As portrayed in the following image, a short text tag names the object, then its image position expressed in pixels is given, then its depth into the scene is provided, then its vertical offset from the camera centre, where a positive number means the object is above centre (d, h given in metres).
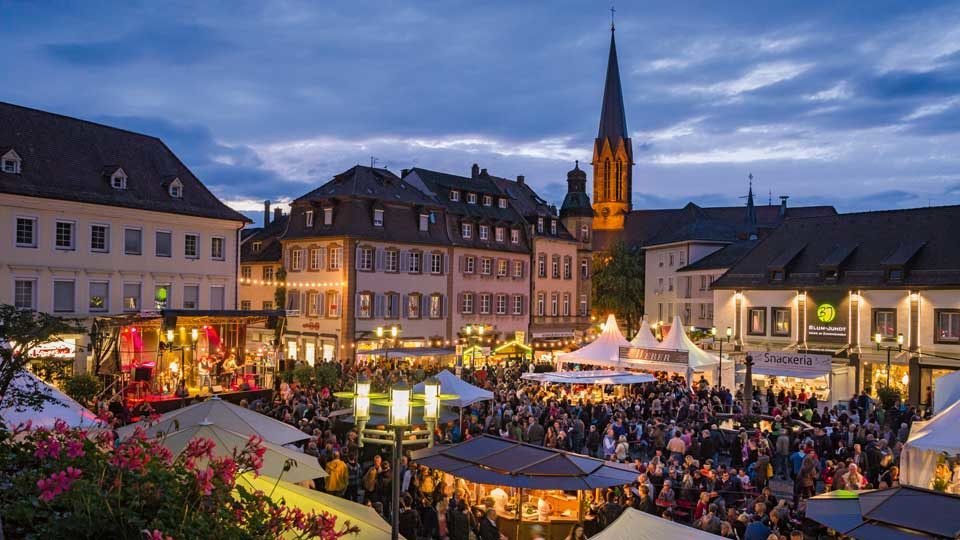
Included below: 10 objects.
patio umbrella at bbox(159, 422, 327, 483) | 11.58 -2.61
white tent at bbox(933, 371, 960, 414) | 18.03 -2.45
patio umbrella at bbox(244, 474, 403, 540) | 8.68 -2.68
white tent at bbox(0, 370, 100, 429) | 12.89 -2.43
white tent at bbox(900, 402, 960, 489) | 14.23 -2.91
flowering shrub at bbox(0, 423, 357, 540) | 4.24 -1.30
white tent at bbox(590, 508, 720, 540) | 8.79 -2.81
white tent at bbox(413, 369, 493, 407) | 21.12 -3.12
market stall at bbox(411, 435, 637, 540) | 12.70 -3.24
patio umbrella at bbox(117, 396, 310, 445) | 13.03 -2.52
